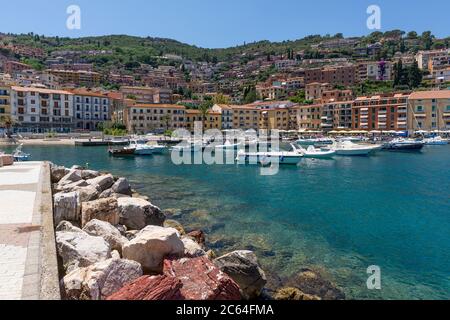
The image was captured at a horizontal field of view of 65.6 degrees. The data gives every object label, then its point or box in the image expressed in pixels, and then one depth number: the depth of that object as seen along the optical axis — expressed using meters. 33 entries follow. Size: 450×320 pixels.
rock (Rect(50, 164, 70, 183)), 21.20
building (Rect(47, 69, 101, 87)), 156.50
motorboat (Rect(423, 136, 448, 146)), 81.06
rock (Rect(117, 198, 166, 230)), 13.25
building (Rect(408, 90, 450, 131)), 96.25
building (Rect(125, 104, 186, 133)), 103.19
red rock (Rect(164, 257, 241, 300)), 7.21
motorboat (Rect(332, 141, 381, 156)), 58.38
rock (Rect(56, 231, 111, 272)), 8.28
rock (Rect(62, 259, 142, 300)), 6.92
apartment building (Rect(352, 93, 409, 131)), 99.19
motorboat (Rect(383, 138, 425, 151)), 66.81
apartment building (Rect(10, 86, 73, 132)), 92.38
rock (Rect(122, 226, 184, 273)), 8.72
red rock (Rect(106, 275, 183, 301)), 6.40
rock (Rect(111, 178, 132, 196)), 18.75
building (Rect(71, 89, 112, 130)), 105.25
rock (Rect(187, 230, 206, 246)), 13.36
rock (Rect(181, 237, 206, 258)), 9.48
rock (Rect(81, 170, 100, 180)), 22.64
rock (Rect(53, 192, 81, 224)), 11.95
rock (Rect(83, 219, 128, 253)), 10.01
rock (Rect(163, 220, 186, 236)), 14.07
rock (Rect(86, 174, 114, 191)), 18.29
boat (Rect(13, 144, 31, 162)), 37.84
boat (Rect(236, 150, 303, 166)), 43.09
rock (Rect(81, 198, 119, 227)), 11.98
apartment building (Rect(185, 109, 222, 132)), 111.75
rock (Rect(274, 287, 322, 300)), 9.57
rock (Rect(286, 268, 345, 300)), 10.13
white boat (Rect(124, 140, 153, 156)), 59.50
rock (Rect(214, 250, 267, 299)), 9.50
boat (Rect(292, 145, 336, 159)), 53.47
